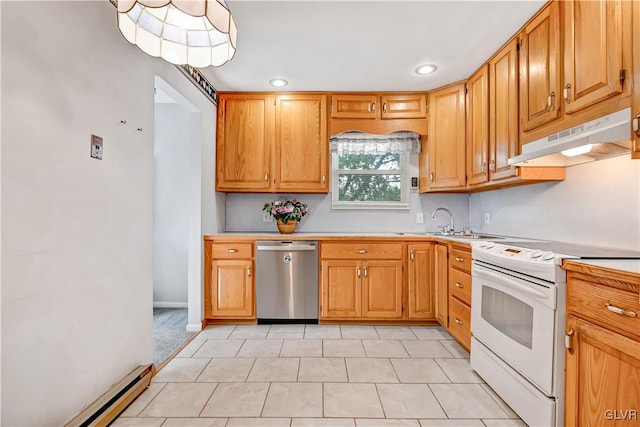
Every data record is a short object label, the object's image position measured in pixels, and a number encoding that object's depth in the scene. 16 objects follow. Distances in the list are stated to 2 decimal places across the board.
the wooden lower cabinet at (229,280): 2.95
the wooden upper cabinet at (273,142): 3.20
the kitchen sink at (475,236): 2.80
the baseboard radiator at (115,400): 1.40
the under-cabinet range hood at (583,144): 1.31
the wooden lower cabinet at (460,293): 2.27
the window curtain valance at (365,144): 3.37
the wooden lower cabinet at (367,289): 2.94
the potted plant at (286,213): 3.14
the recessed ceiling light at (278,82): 2.91
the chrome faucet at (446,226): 3.28
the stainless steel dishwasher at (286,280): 2.94
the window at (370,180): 3.52
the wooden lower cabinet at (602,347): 1.06
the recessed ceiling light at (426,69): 2.63
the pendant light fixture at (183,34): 1.26
